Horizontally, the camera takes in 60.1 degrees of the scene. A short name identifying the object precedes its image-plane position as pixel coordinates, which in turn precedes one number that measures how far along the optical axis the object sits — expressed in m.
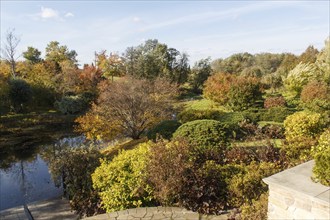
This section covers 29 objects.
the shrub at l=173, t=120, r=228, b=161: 8.80
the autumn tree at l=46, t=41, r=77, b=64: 42.12
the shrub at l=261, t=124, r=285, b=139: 11.79
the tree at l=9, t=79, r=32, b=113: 25.19
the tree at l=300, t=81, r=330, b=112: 13.98
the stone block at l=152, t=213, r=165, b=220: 6.01
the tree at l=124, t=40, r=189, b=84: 29.94
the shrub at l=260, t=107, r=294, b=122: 14.33
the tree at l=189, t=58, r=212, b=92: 31.66
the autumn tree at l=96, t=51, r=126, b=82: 33.81
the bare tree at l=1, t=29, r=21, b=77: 32.00
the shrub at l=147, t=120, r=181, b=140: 11.21
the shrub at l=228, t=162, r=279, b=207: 6.23
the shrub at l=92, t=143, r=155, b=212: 6.88
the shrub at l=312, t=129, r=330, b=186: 4.04
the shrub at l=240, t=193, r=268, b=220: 5.18
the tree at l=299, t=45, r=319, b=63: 28.70
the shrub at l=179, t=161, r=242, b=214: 6.24
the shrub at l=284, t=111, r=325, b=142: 9.98
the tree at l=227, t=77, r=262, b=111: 17.34
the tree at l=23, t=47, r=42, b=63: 42.06
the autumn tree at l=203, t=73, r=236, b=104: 19.69
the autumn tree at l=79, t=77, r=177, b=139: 13.52
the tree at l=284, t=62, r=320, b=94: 20.06
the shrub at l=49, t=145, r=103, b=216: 8.05
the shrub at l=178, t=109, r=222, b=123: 13.47
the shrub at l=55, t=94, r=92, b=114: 25.14
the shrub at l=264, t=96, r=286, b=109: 16.80
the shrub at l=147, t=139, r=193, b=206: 6.37
